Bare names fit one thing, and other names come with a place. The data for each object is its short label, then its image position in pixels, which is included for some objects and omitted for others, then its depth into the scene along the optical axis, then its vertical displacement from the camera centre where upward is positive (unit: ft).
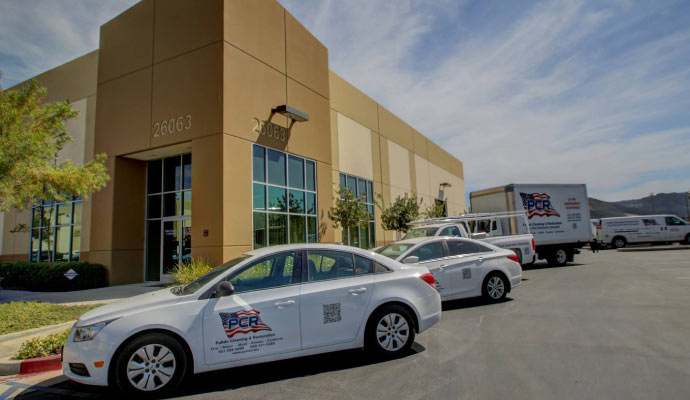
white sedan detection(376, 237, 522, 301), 27.48 -1.89
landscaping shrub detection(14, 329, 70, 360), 18.39 -4.36
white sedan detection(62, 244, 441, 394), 13.57 -2.71
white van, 86.48 +0.23
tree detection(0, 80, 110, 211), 30.22 +8.24
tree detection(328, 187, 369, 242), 56.70 +4.39
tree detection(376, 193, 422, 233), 73.31 +4.76
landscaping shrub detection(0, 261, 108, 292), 43.80 -2.56
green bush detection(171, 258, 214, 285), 36.09 -1.93
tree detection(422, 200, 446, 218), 85.88 +6.09
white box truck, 53.36 +3.18
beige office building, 40.55 +12.84
